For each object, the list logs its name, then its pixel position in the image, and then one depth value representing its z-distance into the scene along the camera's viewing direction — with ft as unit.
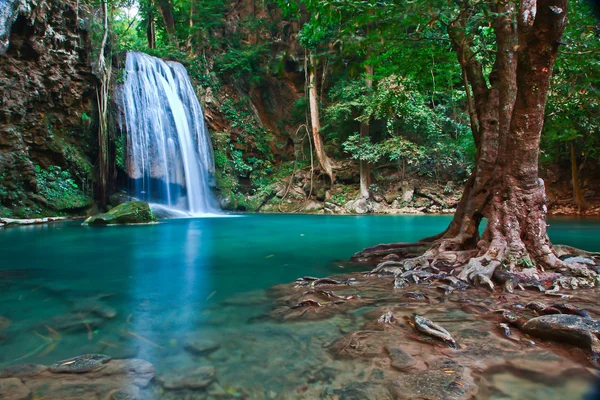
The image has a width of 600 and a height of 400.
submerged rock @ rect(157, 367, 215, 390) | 6.79
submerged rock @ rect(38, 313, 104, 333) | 9.77
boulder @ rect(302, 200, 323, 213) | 65.72
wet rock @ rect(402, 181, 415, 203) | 64.13
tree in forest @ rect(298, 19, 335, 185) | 65.92
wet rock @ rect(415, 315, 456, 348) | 8.18
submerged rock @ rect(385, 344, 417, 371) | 7.25
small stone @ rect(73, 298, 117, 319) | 11.07
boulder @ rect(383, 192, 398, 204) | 65.62
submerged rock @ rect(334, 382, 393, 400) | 6.25
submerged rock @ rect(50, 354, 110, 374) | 7.29
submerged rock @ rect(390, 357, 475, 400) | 6.18
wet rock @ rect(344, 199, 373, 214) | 62.69
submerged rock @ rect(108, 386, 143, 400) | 6.37
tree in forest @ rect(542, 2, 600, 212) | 17.67
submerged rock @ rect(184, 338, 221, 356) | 8.28
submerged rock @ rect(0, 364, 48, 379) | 7.09
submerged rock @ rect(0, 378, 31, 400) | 6.30
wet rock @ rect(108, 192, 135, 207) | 52.54
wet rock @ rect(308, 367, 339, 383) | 6.89
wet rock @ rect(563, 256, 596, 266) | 14.79
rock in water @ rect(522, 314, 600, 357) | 7.53
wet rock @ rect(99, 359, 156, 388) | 6.95
